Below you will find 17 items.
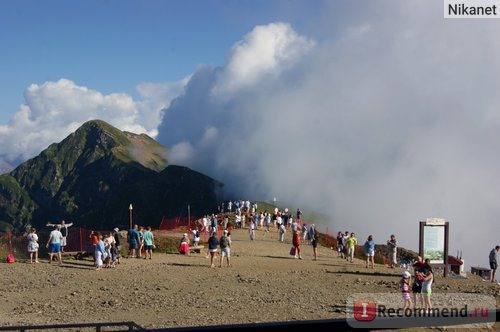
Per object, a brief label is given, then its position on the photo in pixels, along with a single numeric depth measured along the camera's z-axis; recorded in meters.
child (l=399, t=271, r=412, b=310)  17.78
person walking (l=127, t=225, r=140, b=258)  28.88
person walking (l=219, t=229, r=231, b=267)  26.69
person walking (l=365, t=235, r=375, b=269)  29.08
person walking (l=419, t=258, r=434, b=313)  18.09
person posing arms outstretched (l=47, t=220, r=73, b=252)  28.45
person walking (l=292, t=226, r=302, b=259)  31.03
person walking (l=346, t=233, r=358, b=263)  31.41
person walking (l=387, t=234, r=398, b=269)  30.45
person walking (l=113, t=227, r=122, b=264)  26.92
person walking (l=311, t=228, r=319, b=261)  31.68
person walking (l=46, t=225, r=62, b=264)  26.59
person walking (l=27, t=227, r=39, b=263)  27.14
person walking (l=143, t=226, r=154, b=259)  29.02
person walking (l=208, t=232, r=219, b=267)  26.66
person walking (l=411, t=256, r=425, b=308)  18.56
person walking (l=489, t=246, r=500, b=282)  29.41
